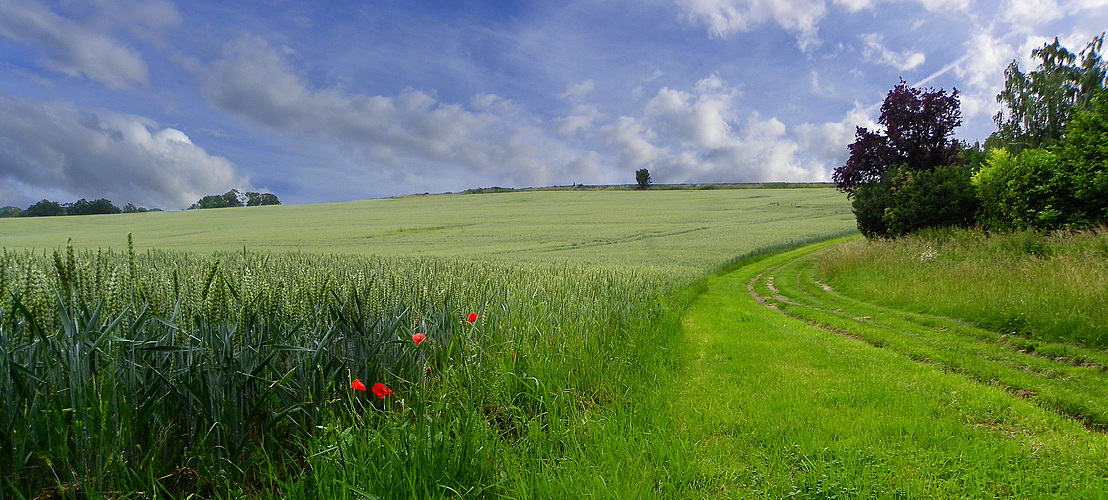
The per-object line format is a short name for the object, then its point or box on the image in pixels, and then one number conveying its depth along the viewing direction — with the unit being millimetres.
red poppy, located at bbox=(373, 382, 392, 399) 2738
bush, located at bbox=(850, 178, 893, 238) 19516
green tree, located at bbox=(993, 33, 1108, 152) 34688
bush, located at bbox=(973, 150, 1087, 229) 13328
